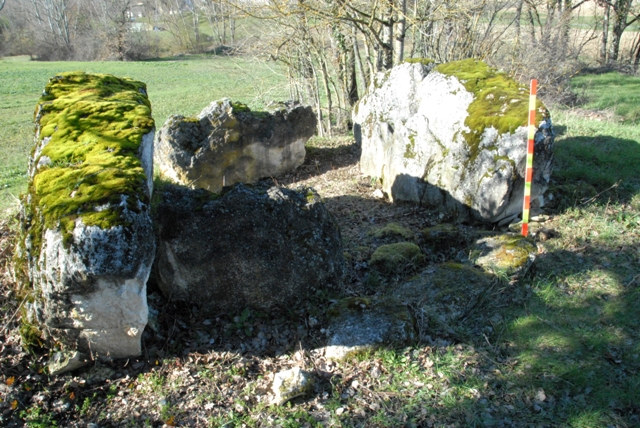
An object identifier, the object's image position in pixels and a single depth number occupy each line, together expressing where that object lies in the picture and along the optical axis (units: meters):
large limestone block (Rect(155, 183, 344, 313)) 4.32
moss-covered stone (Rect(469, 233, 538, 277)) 4.96
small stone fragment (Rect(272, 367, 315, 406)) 3.52
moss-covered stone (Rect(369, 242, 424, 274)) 5.26
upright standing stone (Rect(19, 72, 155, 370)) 3.18
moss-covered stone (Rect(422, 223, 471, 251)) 5.85
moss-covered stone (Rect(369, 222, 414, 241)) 6.04
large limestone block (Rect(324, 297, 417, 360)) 3.99
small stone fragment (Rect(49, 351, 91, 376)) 3.64
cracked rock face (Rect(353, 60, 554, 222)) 6.04
